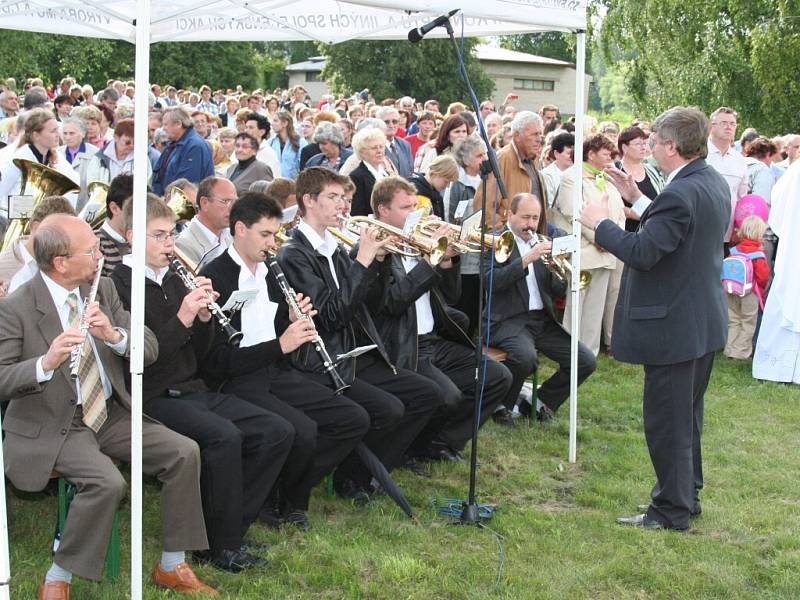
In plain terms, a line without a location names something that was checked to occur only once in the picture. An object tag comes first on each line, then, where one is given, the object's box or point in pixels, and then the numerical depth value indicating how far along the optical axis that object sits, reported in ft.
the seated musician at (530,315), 23.40
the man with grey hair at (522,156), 28.40
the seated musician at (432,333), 19.63
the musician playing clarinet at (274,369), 17.02
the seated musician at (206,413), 15.51
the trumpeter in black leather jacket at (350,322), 18.52
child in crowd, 30.81
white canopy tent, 13.24
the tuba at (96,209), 20.63
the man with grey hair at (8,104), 47.37
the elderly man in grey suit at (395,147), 35.17
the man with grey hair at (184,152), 31.14
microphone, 16.56
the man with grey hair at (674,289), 16.62
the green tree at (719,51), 59.82
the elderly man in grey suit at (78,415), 13.51
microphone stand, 16.01
